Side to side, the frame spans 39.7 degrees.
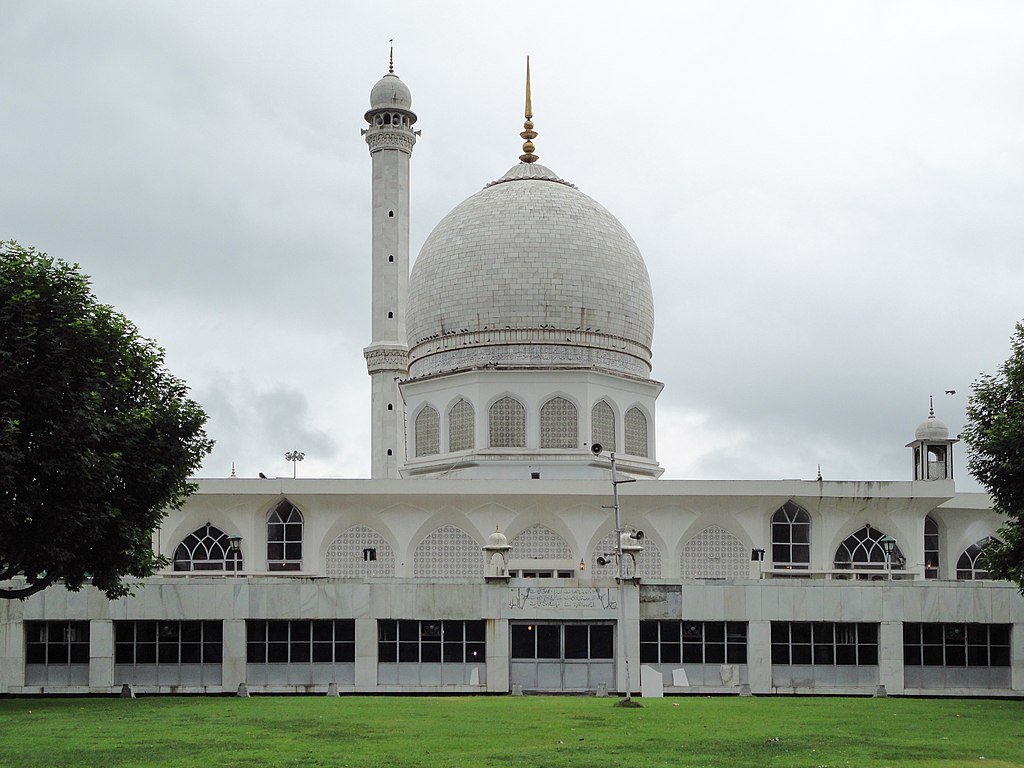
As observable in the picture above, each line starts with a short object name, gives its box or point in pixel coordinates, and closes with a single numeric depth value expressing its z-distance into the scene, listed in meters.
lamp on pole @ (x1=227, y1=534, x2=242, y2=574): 51.75
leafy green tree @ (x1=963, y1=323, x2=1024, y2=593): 37.53
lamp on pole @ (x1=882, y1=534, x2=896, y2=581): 49.64
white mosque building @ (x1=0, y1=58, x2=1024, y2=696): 43.47
